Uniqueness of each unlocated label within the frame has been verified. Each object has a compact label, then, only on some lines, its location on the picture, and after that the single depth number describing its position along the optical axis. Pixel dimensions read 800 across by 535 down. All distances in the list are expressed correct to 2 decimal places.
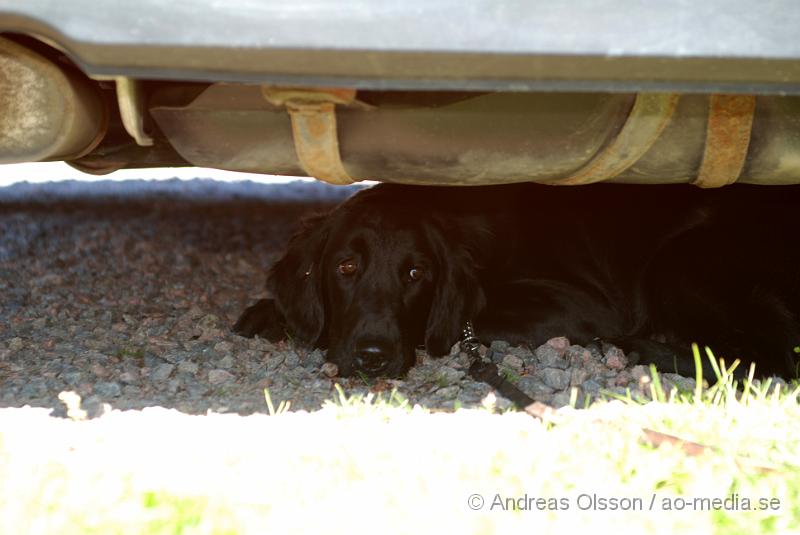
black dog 3.18
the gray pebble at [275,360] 2.96
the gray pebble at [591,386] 2.65
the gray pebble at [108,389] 2.55
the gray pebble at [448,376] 2.78
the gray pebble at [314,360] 3.10
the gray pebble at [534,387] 2.66
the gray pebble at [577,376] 2.73
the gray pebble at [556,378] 2.72
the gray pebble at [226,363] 2.91
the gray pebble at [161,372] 2.74
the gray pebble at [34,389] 2.53
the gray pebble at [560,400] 2.50
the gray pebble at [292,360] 3.07
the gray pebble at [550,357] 3.02
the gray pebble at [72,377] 2.66
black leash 2.41
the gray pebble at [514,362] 2.98
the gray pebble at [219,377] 2.74
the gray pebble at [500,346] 3.29
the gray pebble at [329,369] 3.00
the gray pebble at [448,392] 2.64
